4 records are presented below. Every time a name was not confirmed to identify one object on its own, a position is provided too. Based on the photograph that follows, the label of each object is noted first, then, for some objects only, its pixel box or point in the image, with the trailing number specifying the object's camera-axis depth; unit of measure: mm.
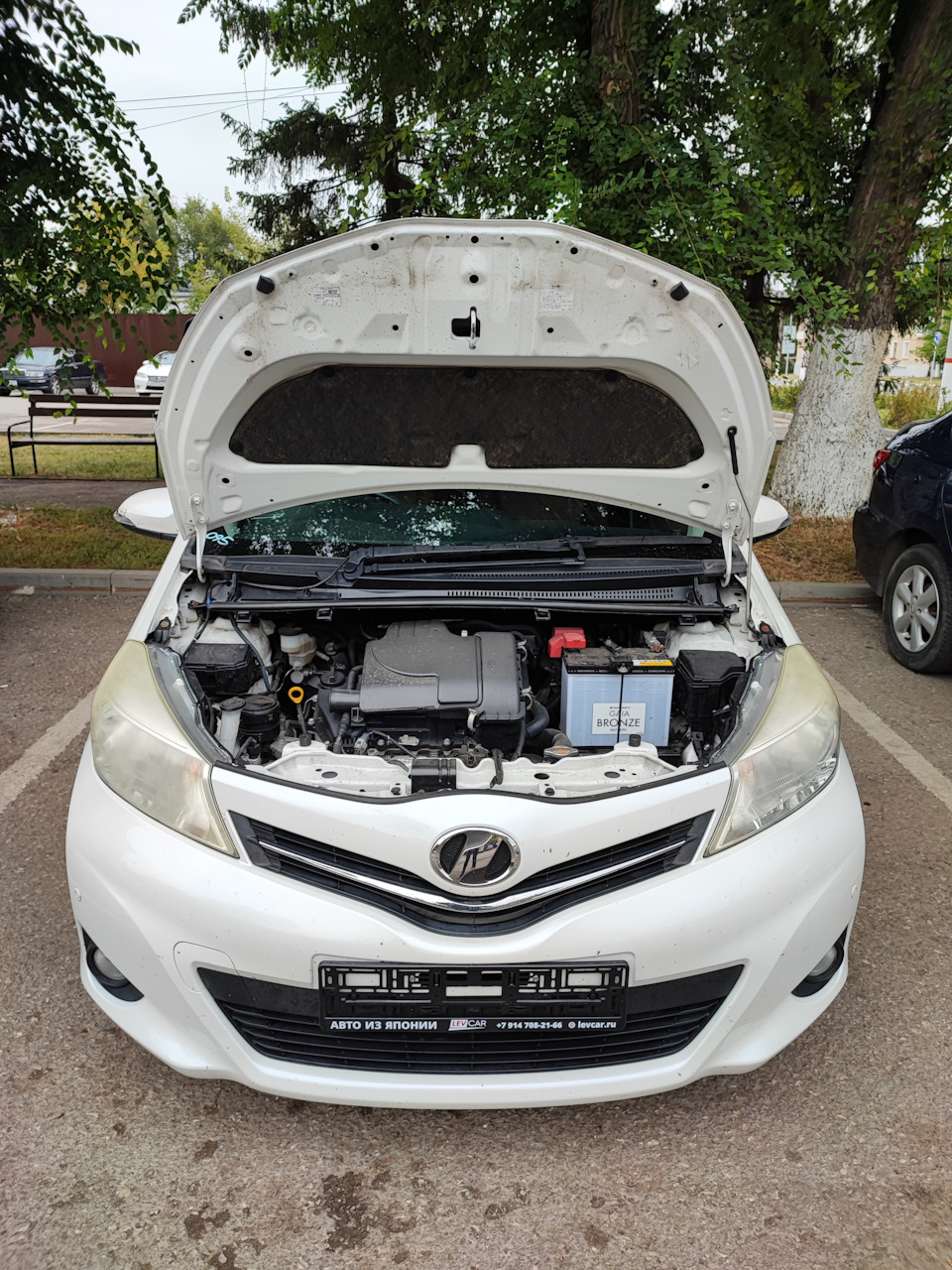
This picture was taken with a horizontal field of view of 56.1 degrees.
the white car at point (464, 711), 1949
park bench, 10323
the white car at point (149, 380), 19984
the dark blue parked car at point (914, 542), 5020
